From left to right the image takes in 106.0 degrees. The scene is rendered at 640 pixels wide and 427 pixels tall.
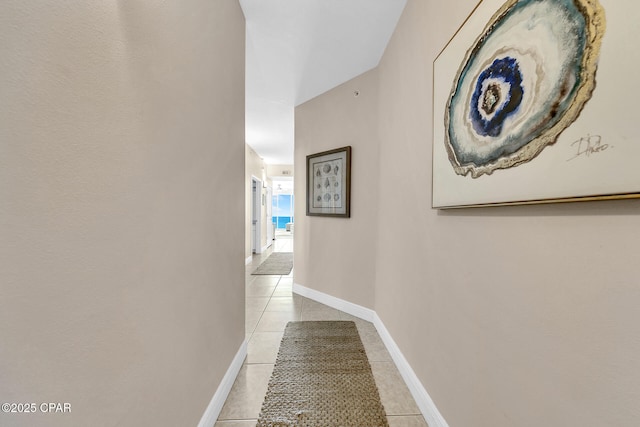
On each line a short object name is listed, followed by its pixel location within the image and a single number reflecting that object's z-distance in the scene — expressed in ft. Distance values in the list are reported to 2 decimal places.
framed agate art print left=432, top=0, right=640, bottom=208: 1.64
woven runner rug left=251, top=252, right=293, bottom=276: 14.83
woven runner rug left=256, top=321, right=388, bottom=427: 4.27
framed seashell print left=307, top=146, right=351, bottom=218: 8.60
